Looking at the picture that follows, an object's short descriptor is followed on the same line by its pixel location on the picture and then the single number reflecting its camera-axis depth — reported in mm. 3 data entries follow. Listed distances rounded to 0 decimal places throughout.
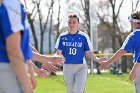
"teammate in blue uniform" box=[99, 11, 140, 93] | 11807
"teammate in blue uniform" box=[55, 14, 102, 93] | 16664
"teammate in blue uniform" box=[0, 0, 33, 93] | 5951
